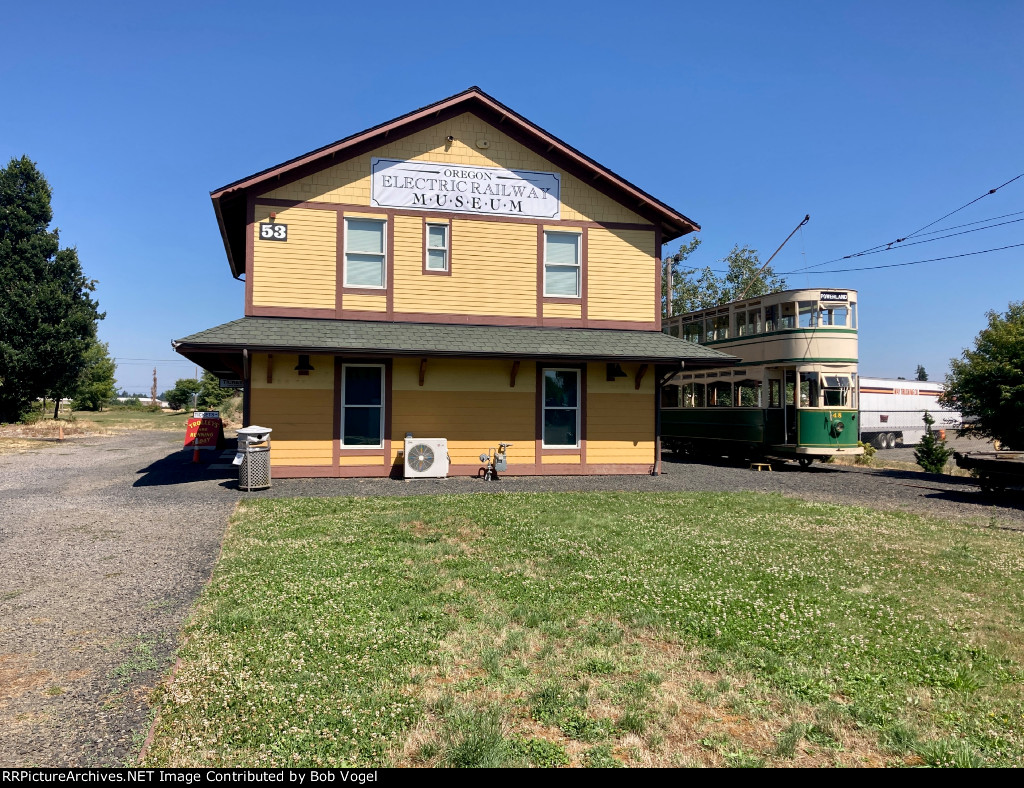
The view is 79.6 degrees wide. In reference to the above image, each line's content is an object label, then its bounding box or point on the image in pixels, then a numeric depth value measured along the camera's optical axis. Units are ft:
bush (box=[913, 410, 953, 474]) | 84.58
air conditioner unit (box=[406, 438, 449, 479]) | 51.26
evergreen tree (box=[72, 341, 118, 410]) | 193.67
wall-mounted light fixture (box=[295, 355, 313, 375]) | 50.14
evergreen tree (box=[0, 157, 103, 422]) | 112.37
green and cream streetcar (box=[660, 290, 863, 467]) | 61.93
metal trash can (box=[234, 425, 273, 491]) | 44.62
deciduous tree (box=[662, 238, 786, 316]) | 177.58
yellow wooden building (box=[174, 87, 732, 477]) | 50.62
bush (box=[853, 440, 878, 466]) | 87.71
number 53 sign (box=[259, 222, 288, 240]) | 50.78
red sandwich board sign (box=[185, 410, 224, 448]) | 68.08
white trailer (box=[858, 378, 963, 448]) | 125.49
